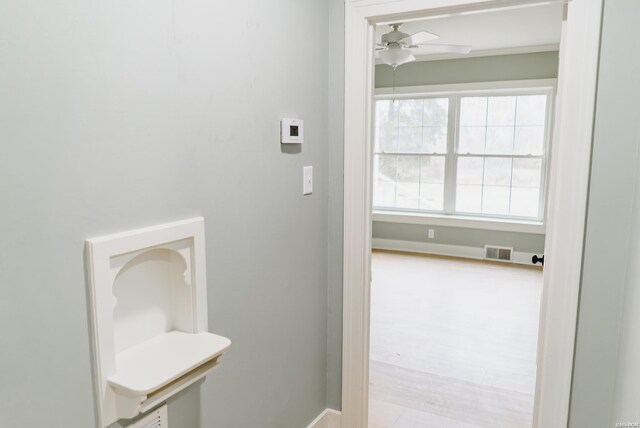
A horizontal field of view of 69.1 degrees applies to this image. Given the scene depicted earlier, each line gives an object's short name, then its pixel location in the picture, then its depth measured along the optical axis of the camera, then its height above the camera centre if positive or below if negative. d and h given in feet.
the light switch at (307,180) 6.39 -0.40
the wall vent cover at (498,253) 18.35 -3.98
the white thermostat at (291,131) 5.81 +0.25
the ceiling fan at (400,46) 11.50 +2.76
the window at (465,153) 17.85 -0.03
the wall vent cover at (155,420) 4.22 -2.48
